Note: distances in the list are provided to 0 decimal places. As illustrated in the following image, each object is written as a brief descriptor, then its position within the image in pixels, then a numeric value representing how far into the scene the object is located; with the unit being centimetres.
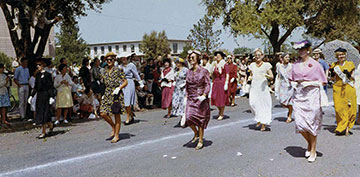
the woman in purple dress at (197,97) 706
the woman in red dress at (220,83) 1107
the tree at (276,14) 2227
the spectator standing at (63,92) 1106
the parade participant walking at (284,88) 1027
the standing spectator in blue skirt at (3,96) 1084
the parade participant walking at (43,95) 850
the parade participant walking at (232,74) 1454
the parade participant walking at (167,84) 1128
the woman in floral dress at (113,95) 777
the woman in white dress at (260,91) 879
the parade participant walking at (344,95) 797
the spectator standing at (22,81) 1161
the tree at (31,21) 1220
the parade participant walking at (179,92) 981
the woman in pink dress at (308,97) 605
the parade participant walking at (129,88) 1059
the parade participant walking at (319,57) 1121
